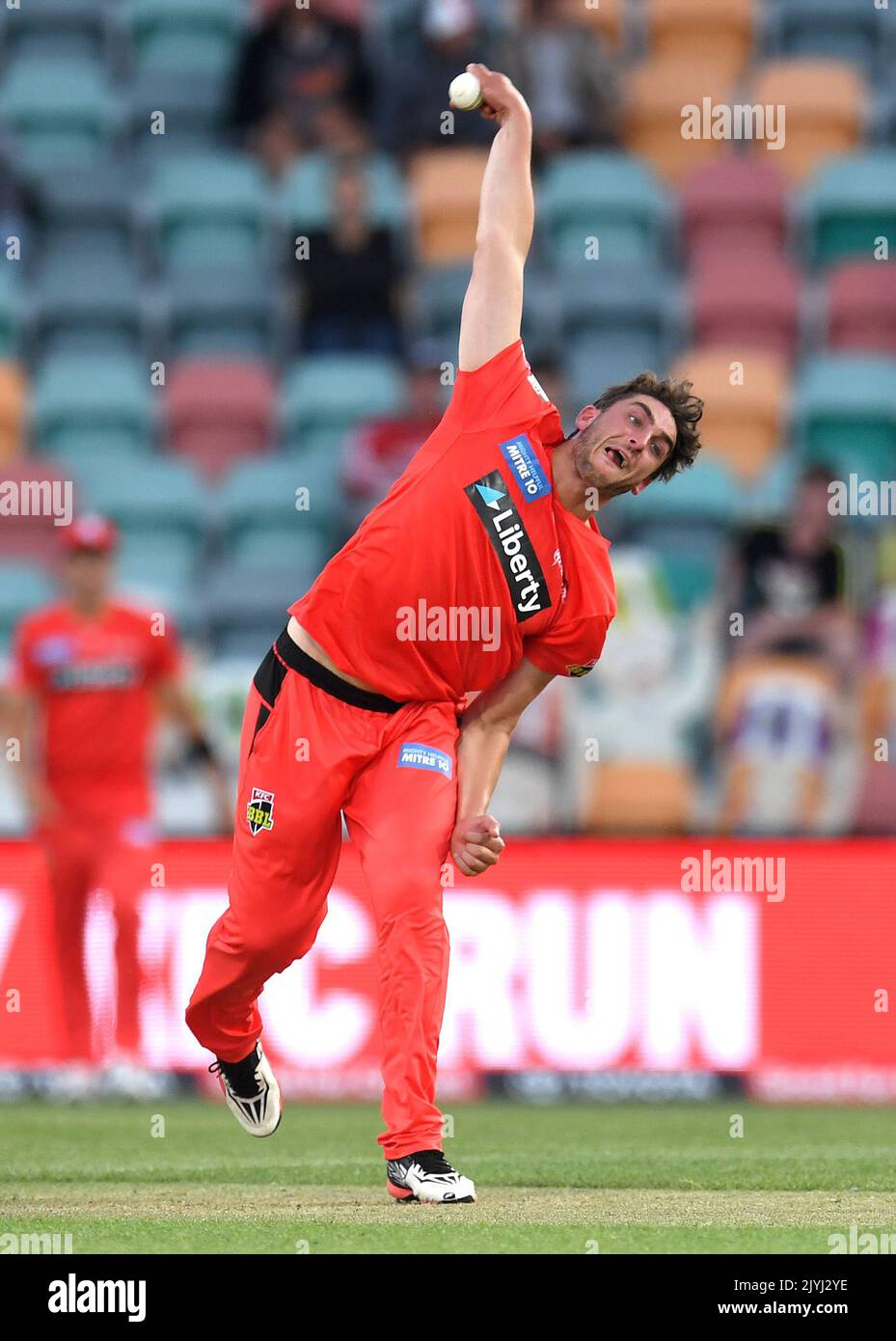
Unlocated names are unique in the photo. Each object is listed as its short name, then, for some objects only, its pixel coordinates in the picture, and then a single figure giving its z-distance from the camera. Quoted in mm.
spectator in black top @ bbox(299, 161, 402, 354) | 14195
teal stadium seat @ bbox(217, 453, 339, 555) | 13672
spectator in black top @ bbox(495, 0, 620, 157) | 14773
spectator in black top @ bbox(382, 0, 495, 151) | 14922
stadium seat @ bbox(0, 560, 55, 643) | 13234
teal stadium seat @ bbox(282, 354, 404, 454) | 14172
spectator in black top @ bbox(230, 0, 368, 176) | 15094
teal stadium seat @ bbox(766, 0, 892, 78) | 16406
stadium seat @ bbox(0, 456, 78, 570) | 13680
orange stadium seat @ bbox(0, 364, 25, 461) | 14406
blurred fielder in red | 10906
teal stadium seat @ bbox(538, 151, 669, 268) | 15102
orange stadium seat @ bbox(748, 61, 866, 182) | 15789
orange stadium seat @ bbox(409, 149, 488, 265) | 15078
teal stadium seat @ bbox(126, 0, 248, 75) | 16188
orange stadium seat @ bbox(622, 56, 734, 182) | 15695
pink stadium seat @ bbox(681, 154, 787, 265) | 15234
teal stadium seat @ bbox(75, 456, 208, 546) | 13734
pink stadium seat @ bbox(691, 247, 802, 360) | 14789
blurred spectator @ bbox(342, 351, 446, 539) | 12977
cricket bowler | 6223
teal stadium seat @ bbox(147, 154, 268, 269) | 15305
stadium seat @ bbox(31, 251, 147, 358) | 15078
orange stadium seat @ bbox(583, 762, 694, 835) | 11648
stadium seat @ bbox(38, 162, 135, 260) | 15289
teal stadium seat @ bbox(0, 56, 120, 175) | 15953
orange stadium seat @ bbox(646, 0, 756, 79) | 16203
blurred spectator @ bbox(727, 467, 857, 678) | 12039
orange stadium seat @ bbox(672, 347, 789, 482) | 14109
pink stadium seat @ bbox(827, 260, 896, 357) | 14570
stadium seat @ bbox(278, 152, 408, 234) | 14805
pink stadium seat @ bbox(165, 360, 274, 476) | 14531
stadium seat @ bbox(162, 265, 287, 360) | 15039
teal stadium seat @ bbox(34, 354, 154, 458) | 14492
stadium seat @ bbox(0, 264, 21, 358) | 15039
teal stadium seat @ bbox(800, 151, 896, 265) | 14984
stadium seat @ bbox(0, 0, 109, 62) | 16516
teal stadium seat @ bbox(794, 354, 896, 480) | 14109
